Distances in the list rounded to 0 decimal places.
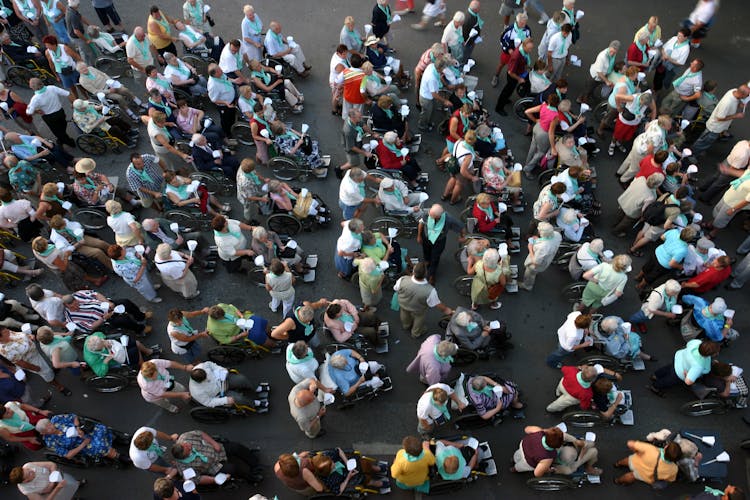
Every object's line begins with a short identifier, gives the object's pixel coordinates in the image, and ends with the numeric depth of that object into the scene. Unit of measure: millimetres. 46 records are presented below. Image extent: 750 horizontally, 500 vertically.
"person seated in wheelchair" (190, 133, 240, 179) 9781
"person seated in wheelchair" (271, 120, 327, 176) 10336
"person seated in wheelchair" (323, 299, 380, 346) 7864
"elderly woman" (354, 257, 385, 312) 8281
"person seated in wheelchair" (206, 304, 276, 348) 7867
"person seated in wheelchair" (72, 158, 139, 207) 9539
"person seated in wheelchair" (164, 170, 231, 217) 9323
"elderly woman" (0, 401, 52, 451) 7004
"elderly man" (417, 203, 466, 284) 8742
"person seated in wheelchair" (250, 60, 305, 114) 11367
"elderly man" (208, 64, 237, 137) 10453
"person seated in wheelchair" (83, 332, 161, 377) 7621
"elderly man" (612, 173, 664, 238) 9141
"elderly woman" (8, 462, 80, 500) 6633
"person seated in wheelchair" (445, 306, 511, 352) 7887
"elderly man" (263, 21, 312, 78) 11828
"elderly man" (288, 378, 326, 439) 6941
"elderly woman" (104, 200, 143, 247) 8594
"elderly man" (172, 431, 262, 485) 6855
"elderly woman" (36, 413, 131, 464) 7160
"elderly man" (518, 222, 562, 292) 8578
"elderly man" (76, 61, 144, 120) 10936
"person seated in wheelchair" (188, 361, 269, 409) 7433
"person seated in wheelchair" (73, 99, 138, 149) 10484
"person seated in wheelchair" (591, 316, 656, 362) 8025
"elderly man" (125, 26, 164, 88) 11276
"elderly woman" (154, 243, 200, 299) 8388
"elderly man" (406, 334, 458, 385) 7344
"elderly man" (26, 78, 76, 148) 10242
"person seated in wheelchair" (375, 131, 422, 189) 9930
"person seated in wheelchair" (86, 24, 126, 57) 11711
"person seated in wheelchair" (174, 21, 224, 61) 12039
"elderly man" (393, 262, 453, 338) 7965
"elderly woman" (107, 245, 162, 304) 8406
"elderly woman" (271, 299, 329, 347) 7787
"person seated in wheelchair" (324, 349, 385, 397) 7723
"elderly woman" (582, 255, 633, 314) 8148
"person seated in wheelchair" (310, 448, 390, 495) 6777
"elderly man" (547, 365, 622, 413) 7304
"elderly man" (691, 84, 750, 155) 10102
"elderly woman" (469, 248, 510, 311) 8281
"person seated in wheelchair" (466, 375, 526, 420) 7516
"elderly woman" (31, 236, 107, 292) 8531
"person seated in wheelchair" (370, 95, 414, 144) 10219
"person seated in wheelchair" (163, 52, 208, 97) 11039
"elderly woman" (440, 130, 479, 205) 9719
